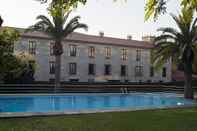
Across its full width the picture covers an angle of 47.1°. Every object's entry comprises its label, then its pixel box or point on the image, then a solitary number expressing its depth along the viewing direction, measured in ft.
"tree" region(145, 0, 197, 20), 22.73
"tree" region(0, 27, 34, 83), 28.34
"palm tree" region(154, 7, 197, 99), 52.76
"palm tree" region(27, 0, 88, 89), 67.39
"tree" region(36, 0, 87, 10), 20.52
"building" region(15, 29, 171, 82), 91.80
